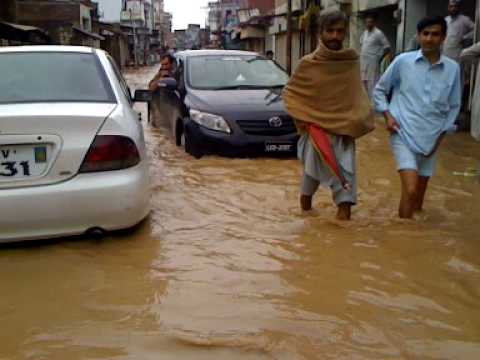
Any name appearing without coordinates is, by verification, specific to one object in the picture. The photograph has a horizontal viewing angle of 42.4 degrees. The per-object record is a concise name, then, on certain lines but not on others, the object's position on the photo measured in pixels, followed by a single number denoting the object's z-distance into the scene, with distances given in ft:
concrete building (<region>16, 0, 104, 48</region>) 92.38
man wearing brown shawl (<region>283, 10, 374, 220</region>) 15.24
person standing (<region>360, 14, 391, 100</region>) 40.70
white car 12.32
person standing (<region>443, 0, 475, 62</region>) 31.04
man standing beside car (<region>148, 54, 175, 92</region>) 31.65
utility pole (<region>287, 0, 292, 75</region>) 66.86
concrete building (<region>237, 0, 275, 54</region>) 120.67
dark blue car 24.31
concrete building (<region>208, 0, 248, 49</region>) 191.42
